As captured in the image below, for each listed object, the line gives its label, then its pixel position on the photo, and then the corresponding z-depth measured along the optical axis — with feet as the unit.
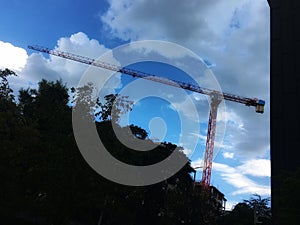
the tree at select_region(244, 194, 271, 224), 104.00
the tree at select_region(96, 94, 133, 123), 37.48
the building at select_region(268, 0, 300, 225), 57.79
